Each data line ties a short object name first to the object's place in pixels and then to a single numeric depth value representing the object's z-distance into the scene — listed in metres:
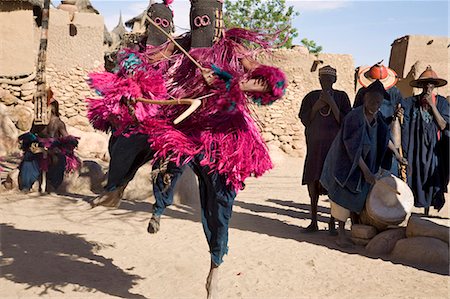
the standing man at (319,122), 6.05
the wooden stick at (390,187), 5.45
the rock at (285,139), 17.23
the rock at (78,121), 16.11
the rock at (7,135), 11.77
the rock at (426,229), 5.14
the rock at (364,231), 5.54
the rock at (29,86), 13.68
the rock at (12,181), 8.05
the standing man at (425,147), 7.18
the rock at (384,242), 5.31
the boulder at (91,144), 13.03
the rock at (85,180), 8.52
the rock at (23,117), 13.34
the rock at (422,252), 4.87
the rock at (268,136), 17.08
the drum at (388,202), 5.45
